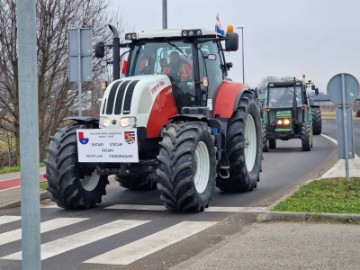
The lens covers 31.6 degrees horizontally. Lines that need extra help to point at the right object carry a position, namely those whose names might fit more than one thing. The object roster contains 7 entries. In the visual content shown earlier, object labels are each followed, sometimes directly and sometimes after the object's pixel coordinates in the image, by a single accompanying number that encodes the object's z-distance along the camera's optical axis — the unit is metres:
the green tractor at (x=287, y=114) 23.58
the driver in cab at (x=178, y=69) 11.05
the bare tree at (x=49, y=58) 22.25
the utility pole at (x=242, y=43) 44.55
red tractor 9.62
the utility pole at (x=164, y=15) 19.78
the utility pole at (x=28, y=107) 3.57
